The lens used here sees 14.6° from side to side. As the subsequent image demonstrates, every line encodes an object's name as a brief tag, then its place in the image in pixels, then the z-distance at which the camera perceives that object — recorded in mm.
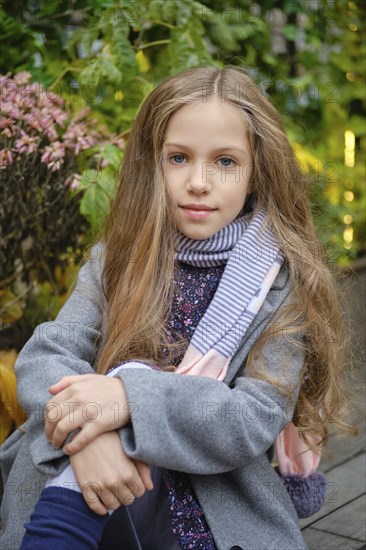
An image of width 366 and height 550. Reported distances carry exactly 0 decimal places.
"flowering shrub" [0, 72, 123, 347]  1959
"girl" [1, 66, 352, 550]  1521
